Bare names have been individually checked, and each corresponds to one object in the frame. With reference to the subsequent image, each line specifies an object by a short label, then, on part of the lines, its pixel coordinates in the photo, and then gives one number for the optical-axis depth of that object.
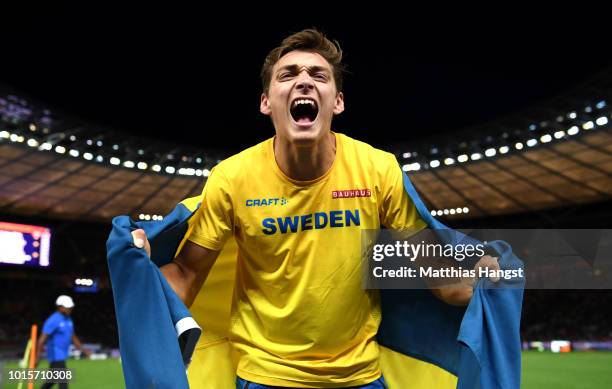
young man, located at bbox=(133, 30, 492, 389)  2.77
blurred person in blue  10.04
